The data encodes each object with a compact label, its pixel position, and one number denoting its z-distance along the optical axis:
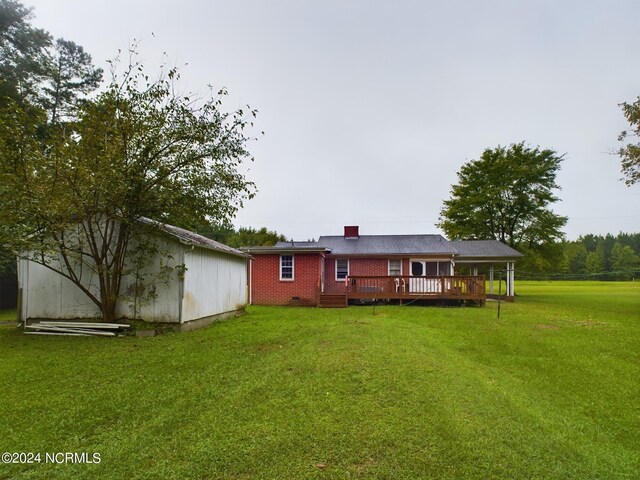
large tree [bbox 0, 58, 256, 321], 8.32
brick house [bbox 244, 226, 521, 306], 16.36
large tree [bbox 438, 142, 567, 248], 26.55
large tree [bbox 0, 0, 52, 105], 18.64
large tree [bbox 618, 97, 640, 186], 14.17
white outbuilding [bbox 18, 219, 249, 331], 9.61
